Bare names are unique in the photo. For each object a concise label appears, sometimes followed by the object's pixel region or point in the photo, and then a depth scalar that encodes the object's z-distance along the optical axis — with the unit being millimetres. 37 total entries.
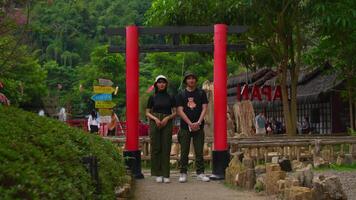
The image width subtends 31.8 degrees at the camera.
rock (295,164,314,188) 7057
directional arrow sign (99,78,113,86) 17812
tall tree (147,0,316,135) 16609
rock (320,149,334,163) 13065
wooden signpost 17328
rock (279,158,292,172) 10412
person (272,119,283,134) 29297
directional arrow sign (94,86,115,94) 17250
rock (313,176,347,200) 6574
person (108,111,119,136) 21339
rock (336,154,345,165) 13041
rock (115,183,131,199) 6448
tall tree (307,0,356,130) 12984
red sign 26969
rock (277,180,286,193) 7133
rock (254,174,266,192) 7984
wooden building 26469
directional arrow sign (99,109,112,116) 17841
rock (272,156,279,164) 10995
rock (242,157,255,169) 8711
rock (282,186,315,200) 6344
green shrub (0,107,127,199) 3354
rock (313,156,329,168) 12795
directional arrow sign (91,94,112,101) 17406
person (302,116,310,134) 28000
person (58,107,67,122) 28512
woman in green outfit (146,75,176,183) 9383
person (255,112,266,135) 25594
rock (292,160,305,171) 10865
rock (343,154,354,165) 13078
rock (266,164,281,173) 7742
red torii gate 10281
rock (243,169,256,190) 8367
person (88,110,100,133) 21703
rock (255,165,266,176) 9975
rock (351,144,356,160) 13375
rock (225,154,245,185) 8795
